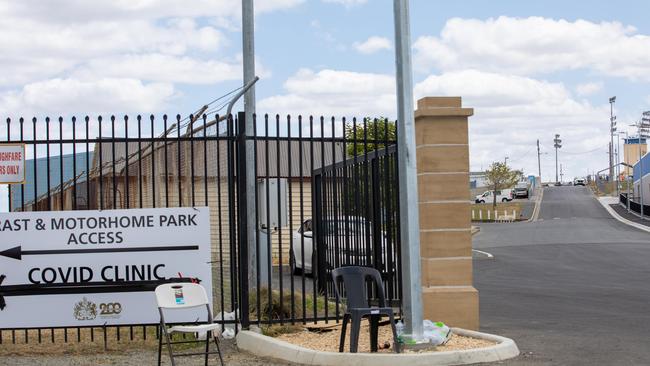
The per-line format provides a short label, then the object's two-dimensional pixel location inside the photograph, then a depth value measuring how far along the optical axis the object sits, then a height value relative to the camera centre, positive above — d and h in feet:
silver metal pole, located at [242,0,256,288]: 35.96 +3.87
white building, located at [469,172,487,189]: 493.11 +14.28
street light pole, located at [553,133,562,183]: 511.81 +34.13
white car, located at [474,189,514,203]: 348.53 +2.69
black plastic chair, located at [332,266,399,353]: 29.01 -3.26
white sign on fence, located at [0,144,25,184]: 33.01 +1.90
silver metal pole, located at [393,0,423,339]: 31.37 +1.14
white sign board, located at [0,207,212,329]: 33.22 -1.72
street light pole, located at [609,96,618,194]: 365.03 +27.73
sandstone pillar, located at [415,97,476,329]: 36.55 -0.43
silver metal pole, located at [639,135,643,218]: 217.15 +7.70
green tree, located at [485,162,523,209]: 320.50 +10.16
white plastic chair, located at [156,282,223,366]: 28.50 -2.81
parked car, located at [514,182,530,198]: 348.45 +4.43
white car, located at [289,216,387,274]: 36.73 -1.36
